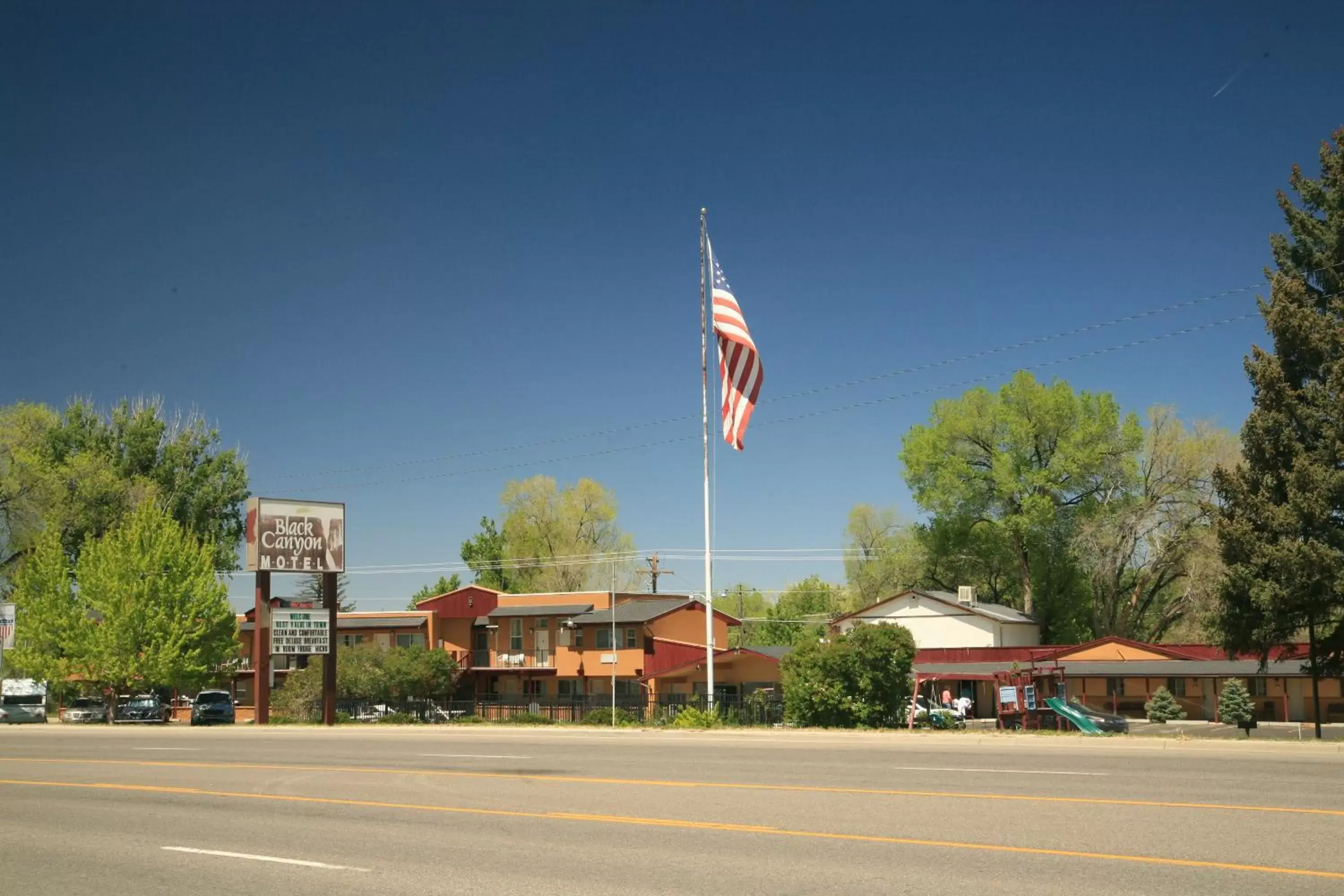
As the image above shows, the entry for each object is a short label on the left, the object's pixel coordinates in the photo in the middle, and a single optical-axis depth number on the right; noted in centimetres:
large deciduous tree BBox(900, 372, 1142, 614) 7019
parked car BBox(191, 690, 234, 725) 5594
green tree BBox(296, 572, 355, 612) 11375
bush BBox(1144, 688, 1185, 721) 5572
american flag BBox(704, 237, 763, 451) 3247
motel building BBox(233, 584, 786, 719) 6475
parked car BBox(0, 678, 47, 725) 6253
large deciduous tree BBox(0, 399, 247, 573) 6700
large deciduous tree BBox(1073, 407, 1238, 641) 6650
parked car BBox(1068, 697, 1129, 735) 4194
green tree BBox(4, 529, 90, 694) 5741
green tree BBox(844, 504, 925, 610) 8225
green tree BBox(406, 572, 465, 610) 11412
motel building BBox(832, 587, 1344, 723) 5516
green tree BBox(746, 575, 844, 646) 11894
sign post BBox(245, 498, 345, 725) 4347
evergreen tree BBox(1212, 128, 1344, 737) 3428
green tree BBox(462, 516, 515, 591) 10500
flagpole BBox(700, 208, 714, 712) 3409
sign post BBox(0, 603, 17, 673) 3759
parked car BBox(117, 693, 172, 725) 5841
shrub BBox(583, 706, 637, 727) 4788
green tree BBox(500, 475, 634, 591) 9556
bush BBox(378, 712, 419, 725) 4920
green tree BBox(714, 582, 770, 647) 13038
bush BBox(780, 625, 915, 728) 3216
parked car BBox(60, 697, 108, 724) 6262
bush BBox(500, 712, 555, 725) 4781
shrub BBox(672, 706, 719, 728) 3356
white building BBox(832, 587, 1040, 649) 6825
